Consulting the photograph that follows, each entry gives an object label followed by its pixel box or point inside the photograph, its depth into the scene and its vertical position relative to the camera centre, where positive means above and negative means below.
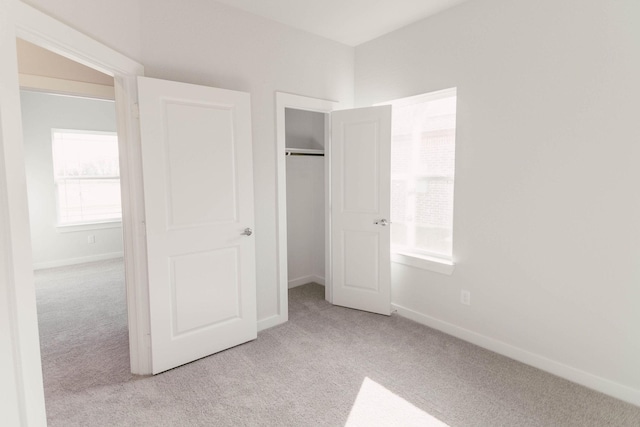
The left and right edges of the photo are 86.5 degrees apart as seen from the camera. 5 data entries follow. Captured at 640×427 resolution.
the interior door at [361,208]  3.34 -0.22
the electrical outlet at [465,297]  2.92 -0.96
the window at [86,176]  5.48 +0.20
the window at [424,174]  3.10 +0.12
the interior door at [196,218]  2.39 -0.23
